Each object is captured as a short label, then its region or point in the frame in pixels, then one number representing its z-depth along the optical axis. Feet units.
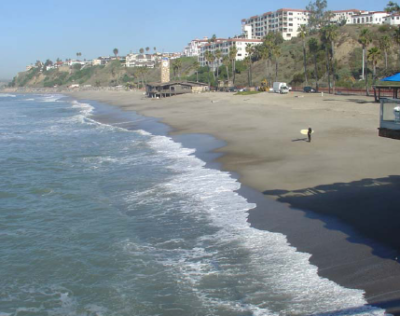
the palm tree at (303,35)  232.69
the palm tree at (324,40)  231.71
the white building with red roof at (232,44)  434.71
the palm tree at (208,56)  329.15
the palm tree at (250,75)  289.68
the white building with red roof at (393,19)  394.71
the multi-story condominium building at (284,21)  486.38
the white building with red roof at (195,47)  619.59
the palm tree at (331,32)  213.46
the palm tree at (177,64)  365.20
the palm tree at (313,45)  246.27
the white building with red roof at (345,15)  466.04
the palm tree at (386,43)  199.43
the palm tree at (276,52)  252.13
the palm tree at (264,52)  277.64
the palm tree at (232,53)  298.29
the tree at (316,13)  425.28
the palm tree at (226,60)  318.02
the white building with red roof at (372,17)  433.07
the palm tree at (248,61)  285.93
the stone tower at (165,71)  404.84
